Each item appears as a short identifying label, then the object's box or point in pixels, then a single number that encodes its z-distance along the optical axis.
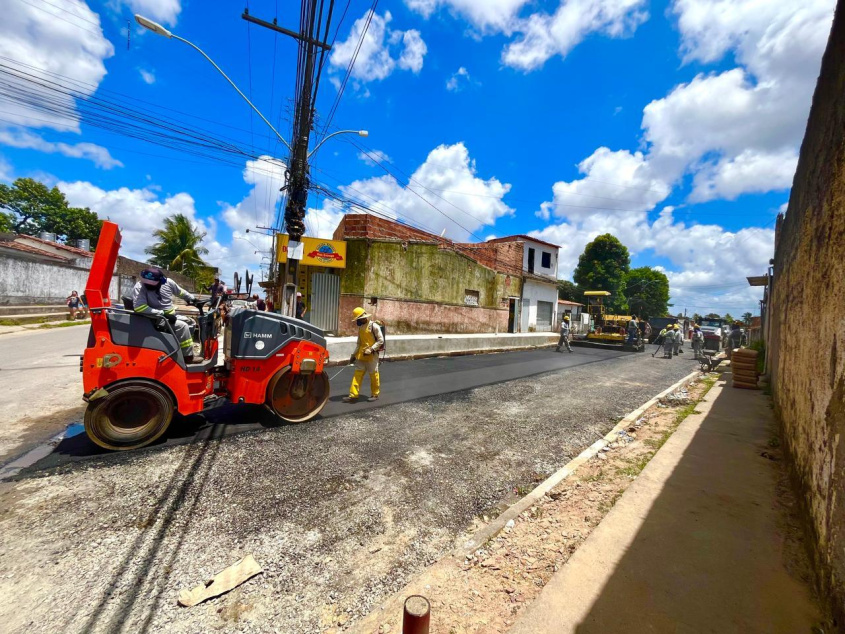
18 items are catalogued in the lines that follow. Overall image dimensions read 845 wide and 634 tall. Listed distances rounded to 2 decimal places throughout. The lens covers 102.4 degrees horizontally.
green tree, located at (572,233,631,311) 39.19
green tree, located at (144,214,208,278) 28.48
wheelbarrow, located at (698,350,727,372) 11.16
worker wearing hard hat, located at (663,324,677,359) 14.89
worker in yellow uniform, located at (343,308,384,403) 6.16
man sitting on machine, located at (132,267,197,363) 4.00
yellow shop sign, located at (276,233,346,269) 11.98
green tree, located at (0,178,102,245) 33.50
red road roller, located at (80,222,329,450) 3.74
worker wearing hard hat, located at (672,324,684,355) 15.36
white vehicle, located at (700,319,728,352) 19.45
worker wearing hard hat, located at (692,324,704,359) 15.78
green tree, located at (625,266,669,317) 46.56
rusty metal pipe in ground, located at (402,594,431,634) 1.42
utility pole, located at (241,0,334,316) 8.72
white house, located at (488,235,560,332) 24.02
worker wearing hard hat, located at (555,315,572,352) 16.25
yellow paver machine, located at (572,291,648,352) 17.78
